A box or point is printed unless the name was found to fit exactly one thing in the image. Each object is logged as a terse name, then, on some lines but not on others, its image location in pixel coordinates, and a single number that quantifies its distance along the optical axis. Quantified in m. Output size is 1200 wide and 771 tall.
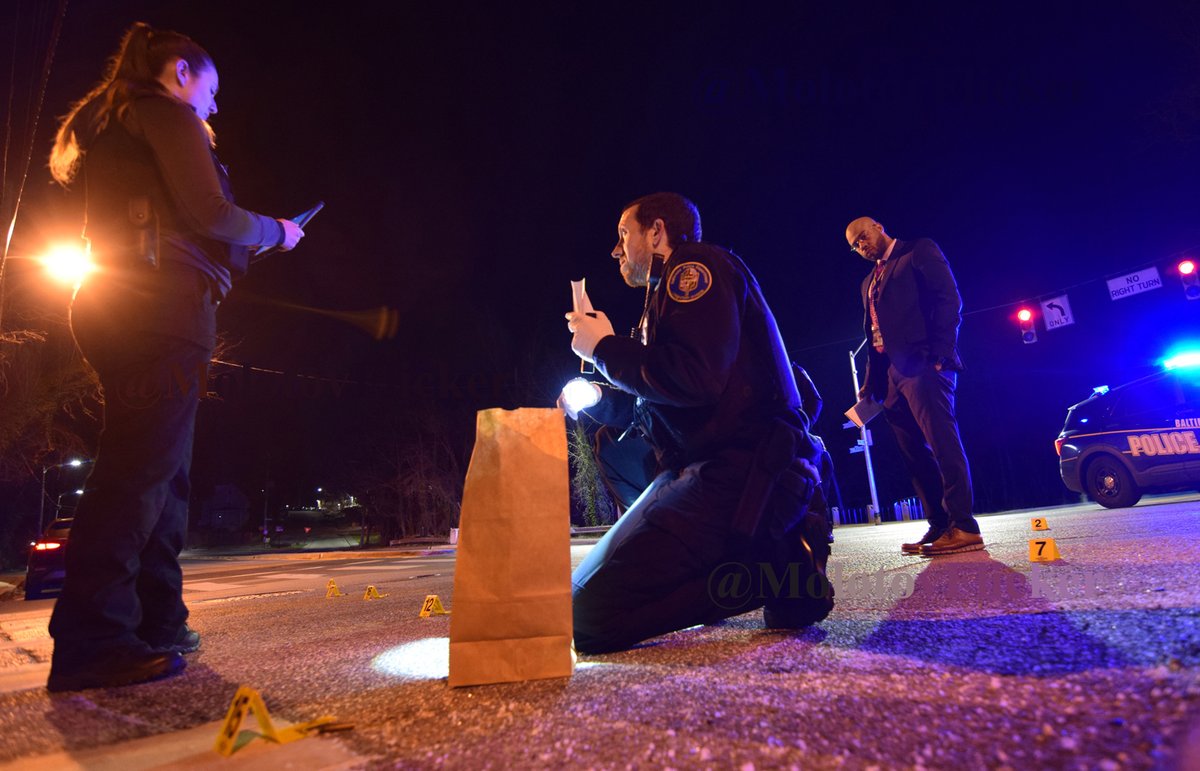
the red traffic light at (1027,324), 14.79
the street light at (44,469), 19.19
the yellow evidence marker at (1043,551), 2.78
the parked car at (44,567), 9.30
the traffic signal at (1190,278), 13.20
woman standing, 1.62
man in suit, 3.41
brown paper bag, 1.35
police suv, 8.27
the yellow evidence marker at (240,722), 1.01
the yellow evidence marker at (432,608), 2.96
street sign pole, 19.95
